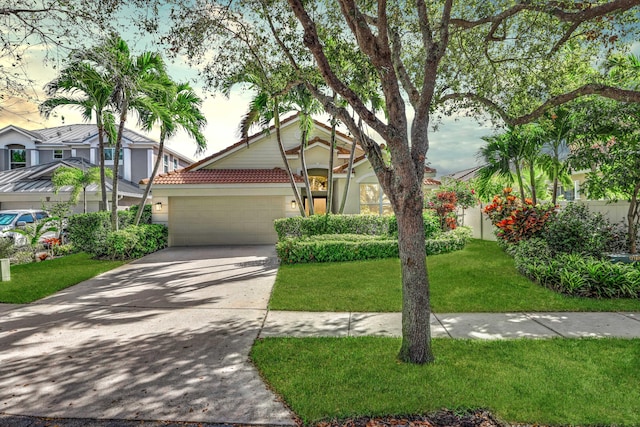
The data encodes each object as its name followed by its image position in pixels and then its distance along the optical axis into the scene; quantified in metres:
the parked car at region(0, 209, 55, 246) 16.00
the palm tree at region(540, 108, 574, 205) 10.86
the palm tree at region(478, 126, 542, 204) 11.81
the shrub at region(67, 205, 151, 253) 14.02
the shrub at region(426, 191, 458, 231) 16.33
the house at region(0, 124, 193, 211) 23.72
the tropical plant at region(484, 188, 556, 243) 11.04
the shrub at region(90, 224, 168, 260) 13.00
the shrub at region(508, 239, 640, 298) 7.50
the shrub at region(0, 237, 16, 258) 11.77
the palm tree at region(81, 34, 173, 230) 12.15
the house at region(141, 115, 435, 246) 16.39
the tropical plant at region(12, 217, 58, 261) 13.23
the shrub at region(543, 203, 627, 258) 9.55
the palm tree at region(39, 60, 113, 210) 12.58
